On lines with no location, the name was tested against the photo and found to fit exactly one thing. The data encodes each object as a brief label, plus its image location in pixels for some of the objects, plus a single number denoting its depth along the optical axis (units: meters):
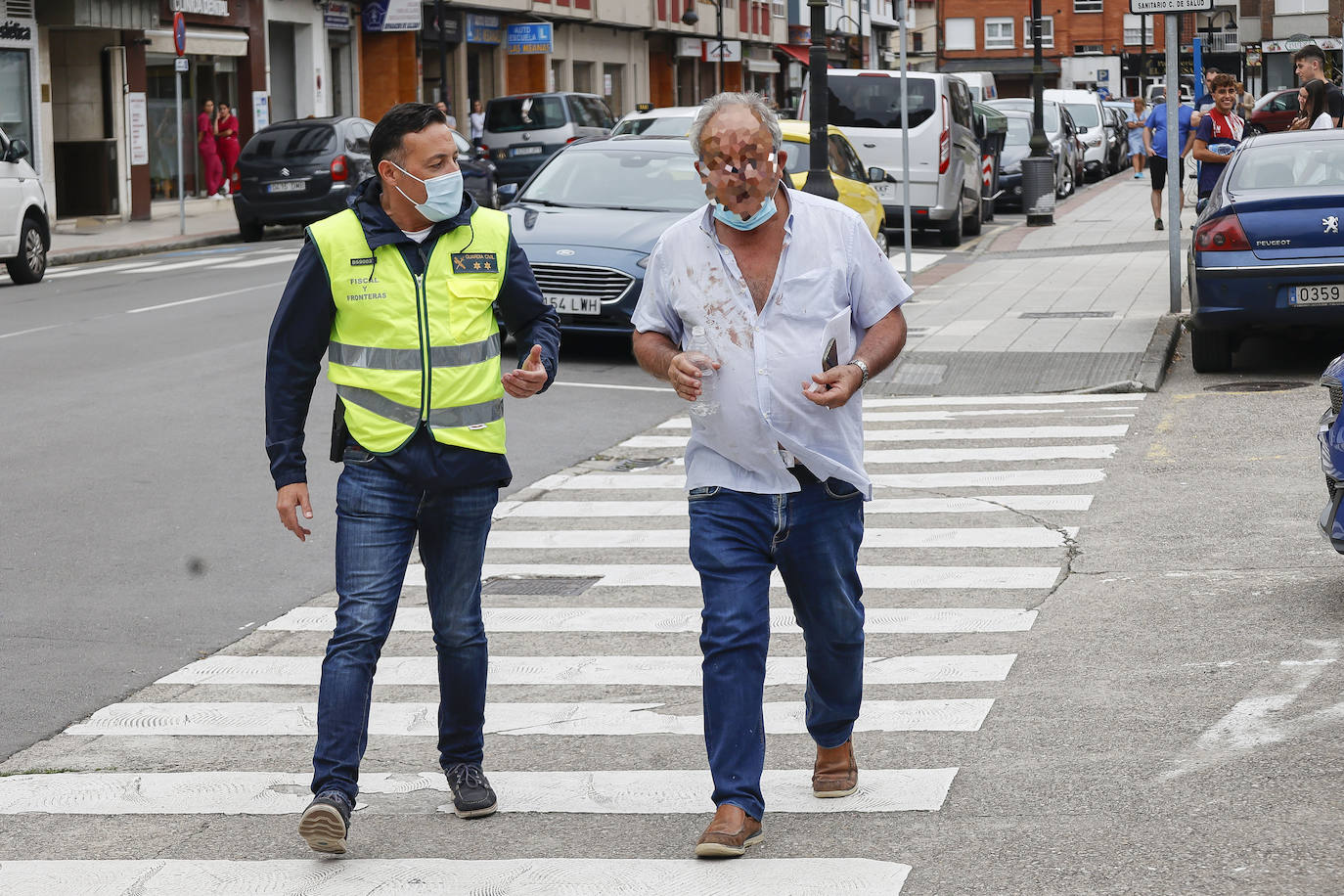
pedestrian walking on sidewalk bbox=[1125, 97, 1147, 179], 38.34
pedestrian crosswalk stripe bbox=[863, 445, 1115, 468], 10.64
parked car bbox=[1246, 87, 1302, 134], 25.30
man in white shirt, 4.76
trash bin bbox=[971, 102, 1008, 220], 29.70
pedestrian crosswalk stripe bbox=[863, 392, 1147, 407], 12.79
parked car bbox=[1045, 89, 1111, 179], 43.78
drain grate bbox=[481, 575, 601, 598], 7.89
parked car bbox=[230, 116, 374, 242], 29.41
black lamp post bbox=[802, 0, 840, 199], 18.95
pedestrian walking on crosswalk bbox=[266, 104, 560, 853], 4.88
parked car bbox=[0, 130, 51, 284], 21.75
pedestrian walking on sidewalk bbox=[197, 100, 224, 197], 37.66
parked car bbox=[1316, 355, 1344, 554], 6.63
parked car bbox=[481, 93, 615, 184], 37.16
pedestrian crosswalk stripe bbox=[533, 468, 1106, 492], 9.92
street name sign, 16.05
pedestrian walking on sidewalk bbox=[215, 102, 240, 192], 38.19
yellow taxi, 19.89
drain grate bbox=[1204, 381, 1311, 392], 12.59
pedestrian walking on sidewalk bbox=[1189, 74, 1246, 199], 17.34
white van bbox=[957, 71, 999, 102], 47.88
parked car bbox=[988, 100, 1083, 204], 36.88
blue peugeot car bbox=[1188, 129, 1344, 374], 12.38
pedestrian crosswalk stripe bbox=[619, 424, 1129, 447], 11.34
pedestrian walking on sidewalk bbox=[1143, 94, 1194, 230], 24.09
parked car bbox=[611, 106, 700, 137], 23.16
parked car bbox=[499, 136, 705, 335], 14.59
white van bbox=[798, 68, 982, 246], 25.23
